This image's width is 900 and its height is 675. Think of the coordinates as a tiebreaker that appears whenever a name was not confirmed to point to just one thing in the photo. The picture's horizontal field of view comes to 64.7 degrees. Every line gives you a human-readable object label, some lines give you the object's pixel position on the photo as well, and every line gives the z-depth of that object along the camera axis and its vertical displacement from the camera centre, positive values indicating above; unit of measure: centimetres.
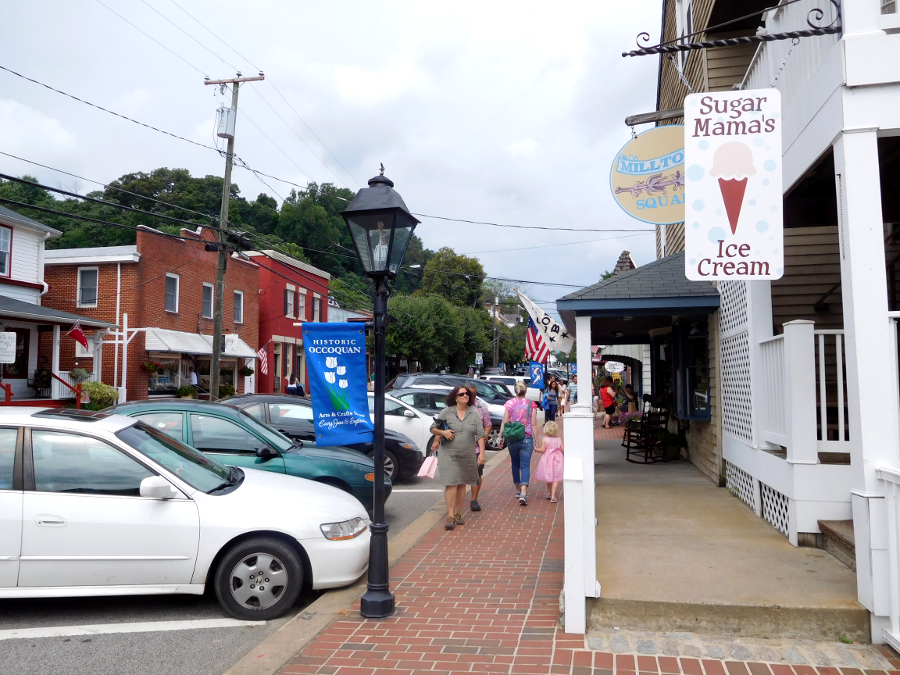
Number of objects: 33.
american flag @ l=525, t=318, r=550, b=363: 1981 +113
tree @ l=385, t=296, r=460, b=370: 4772 +385
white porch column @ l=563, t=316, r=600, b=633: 461 -98
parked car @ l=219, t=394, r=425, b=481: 1005 -51
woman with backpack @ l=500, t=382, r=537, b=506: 958 -72
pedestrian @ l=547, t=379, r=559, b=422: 1965 -38
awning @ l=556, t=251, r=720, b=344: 903 +113
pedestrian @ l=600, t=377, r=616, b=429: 2119 -48
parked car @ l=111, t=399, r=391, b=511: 757 -61
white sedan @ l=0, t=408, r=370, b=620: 507 -103
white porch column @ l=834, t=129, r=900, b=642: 430 +17
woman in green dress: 812 -74
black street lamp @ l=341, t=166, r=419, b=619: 557 +117
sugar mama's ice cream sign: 479 +135
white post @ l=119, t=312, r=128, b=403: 2503 +68
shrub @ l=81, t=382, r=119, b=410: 2131 -20
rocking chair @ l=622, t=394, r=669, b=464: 1231 -92
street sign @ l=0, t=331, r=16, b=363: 1845 +109
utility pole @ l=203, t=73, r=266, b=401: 1967 +362
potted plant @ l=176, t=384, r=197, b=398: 2744 -15
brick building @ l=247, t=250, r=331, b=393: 3534 +356
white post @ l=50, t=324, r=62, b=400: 2191 +91
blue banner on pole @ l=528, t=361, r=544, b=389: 2067 +31
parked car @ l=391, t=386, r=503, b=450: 1658 -29
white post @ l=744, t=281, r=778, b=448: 722 +51
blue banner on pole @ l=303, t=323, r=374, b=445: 598 +2
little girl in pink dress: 965 -103
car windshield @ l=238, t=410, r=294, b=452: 772 -52
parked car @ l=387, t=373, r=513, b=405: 2070 +8
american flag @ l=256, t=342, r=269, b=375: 3184 +121
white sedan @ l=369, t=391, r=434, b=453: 1346 -72
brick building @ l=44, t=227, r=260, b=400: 2530 +308
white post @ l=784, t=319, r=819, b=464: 585 -7
